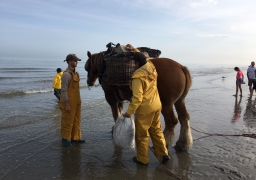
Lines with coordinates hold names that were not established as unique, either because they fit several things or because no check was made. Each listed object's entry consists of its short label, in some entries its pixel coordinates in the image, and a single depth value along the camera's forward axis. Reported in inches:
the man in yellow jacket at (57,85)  402.3
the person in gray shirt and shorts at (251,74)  477.9
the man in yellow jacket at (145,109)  133.1
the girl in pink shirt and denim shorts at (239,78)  484.8
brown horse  157.5
